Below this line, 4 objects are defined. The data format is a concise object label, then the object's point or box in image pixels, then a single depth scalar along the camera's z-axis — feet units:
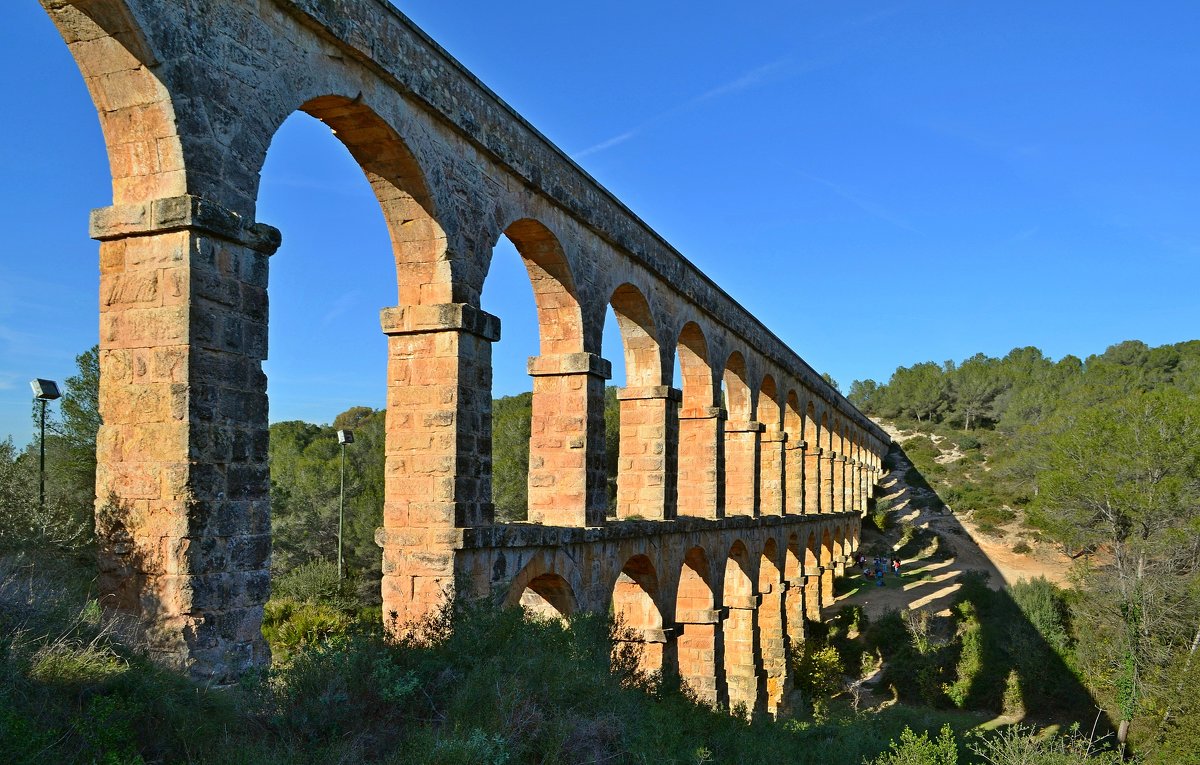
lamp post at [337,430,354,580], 59.36
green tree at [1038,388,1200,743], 62.03
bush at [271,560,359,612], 62.69
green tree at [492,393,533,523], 70.13
